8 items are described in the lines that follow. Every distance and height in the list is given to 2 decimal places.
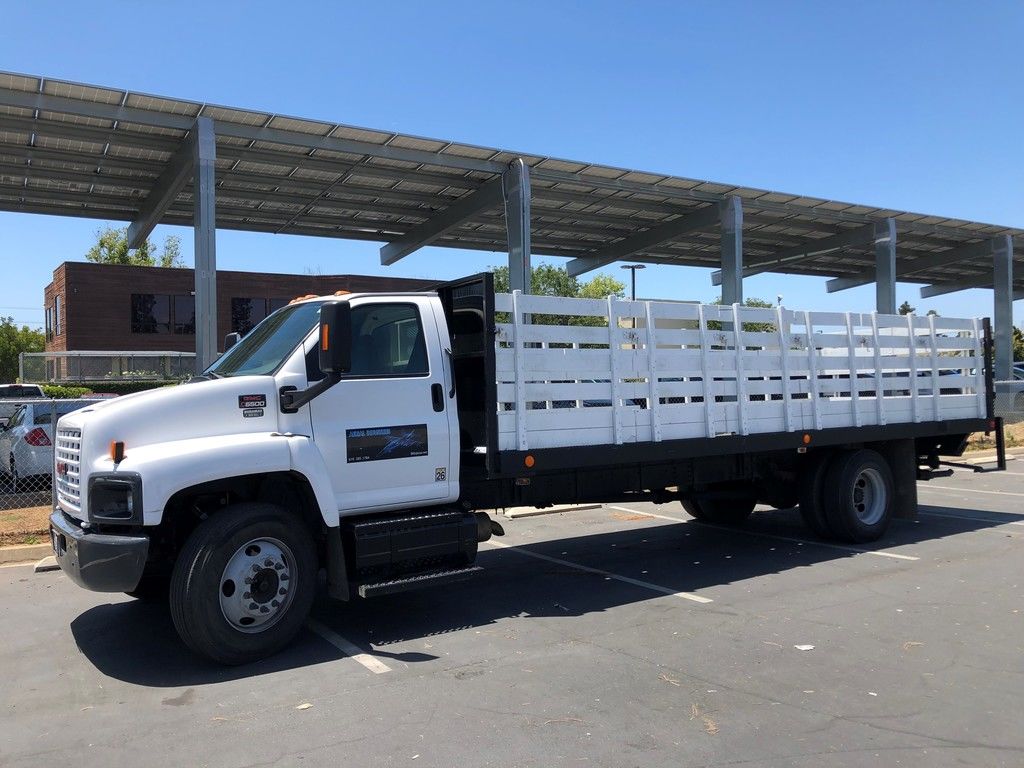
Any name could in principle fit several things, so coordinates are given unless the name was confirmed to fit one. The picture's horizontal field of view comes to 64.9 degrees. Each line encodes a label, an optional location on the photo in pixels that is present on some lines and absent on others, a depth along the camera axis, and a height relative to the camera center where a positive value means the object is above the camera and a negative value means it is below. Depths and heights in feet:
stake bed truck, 17.76 -0.74
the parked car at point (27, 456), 40.98 -1.59
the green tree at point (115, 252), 171.42 +36.48
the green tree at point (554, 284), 160.04 +27.40
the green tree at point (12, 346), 210.79 +21.20
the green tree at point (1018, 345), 181.33 +11.84
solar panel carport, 44.55 +16.04
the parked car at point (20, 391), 70.23 +3.04
